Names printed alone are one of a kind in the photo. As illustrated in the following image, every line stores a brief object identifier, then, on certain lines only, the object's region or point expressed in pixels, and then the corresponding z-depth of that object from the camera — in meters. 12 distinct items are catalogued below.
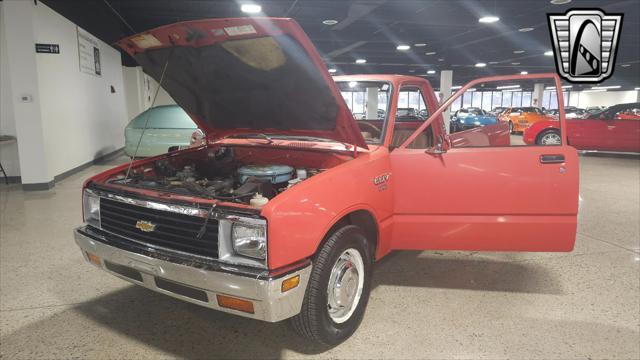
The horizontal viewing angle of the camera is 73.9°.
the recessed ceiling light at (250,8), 8.90
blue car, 17.78
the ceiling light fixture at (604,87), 39.34
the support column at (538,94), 29.84
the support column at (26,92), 6.75
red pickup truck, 2.12
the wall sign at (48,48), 7.10
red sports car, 11.09
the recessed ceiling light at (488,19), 10.19
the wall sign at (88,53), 9.34
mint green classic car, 8.30
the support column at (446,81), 22.66
